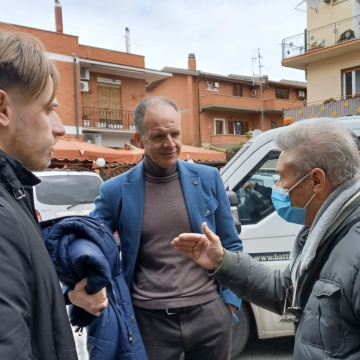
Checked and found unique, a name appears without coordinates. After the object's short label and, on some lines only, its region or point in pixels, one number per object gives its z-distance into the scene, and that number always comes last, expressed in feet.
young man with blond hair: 2.60
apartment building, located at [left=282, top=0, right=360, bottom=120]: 56.24
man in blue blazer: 6.11
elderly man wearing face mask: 3.87
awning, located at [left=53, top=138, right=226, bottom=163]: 30.76
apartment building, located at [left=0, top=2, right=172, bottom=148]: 62.28
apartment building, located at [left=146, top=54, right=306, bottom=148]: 93.61
